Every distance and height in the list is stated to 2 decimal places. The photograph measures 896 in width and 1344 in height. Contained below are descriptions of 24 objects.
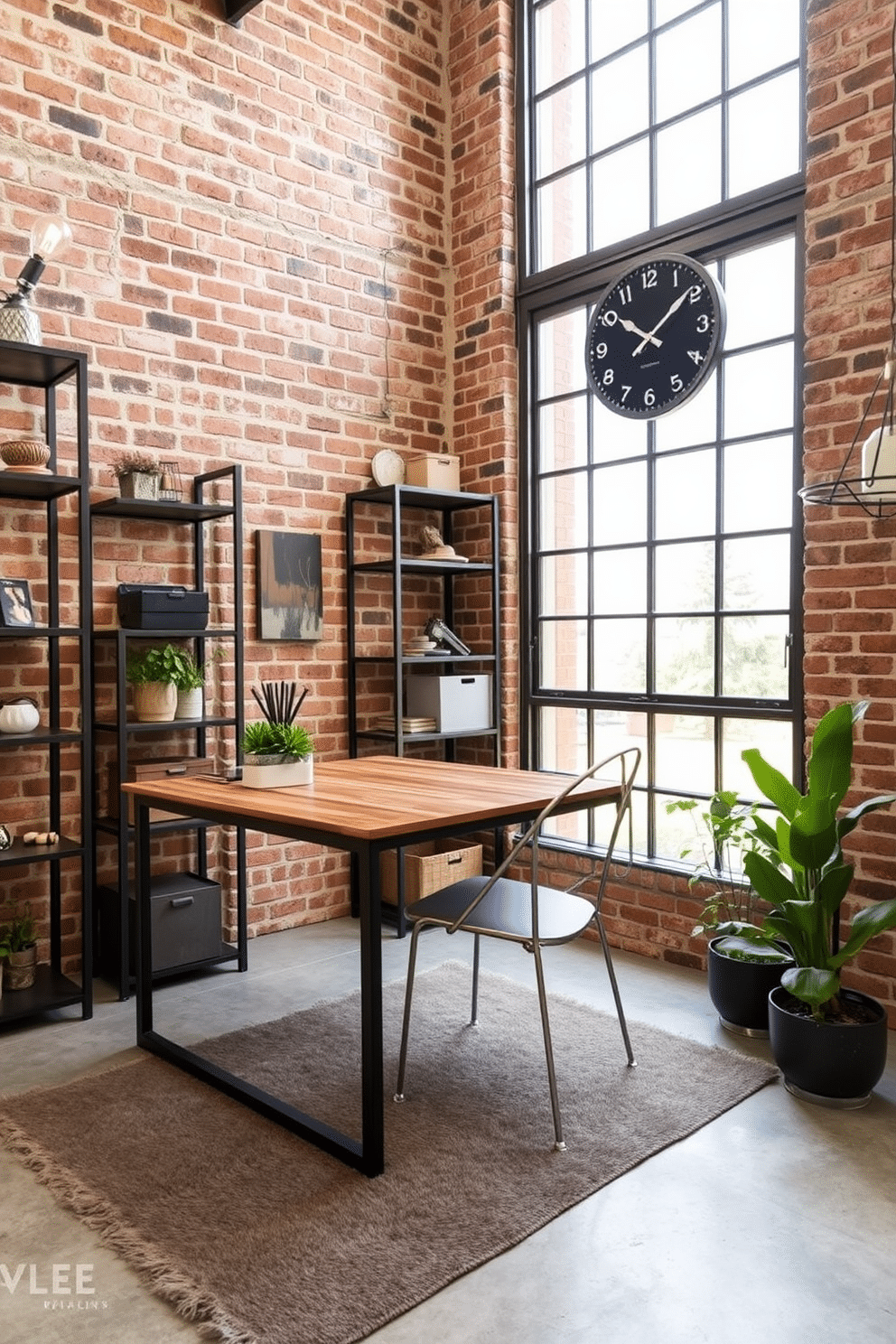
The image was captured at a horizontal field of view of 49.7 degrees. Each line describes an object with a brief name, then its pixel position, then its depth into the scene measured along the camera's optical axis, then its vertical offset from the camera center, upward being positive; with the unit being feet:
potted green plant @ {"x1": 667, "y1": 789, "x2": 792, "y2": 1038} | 9.27 -2.95
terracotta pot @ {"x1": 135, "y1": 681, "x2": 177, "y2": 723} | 11.18 -0.51
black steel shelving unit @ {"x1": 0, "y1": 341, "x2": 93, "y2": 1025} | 9.80 +0.09
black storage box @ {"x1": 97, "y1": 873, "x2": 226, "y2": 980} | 10.95 -3.07
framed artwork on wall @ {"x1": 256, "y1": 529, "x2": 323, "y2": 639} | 12.87 +0.95
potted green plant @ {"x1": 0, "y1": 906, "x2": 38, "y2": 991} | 10.31 -3.15
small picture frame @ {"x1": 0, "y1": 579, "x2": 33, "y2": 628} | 9.93 +0.57
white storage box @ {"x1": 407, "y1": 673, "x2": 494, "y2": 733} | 13.38 -0.63
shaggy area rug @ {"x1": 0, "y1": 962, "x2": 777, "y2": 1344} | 5.85 -3.74
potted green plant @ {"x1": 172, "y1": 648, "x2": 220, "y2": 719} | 11.27 -0.32
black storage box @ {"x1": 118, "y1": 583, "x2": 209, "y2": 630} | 10.97 +0.58
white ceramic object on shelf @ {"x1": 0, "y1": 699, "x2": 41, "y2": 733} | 9.88 -0.60
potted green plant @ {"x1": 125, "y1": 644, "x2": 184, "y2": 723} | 11.13 -0.28
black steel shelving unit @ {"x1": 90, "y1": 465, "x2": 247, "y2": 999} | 10.67 -0.74
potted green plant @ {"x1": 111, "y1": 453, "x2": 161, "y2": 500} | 10.87 +2.02
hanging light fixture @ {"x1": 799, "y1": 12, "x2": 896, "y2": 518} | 8.22 +1.69
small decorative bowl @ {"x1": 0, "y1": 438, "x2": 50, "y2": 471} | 9.88 +2.09
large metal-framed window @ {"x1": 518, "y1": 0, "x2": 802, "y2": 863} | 10.99 +2.89
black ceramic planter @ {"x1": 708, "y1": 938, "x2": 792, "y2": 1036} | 9.28 -3.26
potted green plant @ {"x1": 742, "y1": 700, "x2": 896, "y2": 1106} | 7.97 -2.38
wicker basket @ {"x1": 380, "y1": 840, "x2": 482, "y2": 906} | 13.32 -2.99
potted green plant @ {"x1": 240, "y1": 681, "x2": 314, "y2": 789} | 8.86 -0.85
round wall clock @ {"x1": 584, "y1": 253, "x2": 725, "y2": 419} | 11.55 +3.98
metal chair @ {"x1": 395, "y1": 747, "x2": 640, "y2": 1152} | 7.52 -2.17
